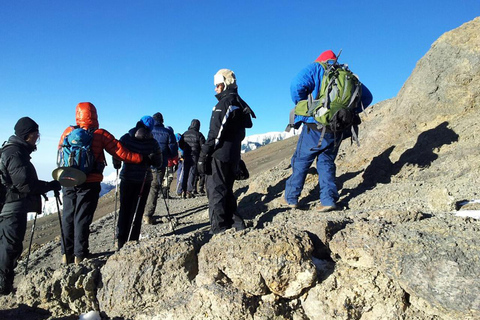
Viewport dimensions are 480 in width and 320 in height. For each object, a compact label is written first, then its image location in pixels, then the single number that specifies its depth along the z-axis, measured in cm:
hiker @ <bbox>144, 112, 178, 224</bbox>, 802
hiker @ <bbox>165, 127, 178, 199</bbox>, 843
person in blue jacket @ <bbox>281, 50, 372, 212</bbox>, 440
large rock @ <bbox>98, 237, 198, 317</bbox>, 320
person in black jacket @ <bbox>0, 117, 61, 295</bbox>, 413
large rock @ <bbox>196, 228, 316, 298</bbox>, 285
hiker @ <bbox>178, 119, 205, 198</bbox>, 954
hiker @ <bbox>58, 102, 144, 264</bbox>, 443
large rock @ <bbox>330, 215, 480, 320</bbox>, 243
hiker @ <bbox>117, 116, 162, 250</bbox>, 497
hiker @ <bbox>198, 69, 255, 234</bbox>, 414
